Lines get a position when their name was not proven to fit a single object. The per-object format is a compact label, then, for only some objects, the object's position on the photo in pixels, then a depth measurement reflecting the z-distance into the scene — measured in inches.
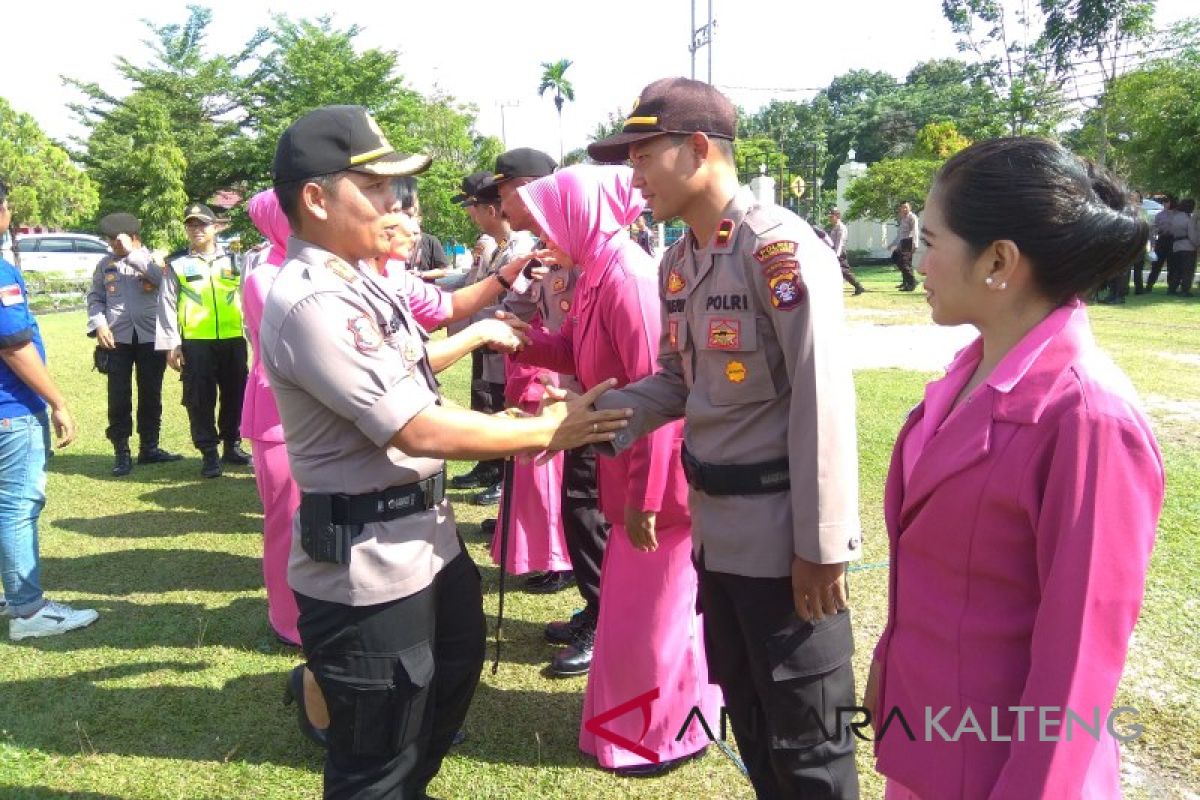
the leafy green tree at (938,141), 1215.6
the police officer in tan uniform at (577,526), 146.3
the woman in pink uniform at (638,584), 113.6
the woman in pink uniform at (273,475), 152.1
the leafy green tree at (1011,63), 1044.5
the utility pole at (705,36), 884.6
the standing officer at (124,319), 298.0
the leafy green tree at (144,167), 1266.0
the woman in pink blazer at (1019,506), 49.8
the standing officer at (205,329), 271.1
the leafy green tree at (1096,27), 1164.5
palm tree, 2342.5
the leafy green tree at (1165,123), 665.6
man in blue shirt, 152.6
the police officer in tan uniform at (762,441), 79.1
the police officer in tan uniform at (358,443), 77.4
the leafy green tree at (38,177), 1011.3
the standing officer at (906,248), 761.6
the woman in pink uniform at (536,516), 179.9
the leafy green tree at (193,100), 1339.8
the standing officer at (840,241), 719.7
